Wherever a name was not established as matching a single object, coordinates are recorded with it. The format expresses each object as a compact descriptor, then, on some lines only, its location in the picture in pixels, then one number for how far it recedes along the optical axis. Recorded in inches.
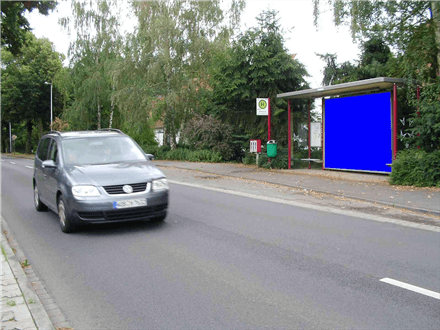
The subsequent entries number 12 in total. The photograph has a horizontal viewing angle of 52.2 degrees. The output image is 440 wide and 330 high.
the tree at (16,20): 654.5
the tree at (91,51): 1504.7
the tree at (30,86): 2132.1
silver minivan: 284.2
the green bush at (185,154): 999.0
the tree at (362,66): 876.0
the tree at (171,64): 1173.1
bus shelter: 596.4
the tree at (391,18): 530.9
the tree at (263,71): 868.0
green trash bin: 750.5
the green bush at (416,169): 498.3
